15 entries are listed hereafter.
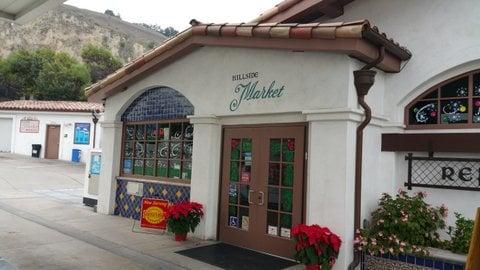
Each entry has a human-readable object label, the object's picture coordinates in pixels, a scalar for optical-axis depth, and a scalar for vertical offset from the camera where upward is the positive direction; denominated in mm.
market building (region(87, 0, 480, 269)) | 6094 +887
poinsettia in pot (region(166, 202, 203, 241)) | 7605 -1042
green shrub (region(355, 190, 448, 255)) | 5805 -812
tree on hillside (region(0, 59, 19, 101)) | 39250 +5768
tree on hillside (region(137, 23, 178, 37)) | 118969 +37790
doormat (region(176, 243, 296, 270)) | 6370 -1524
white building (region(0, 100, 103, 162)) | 25312 +1645
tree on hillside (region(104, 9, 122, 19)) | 111362 +38435
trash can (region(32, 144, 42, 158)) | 26375 +278
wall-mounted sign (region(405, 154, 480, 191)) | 6122 +1
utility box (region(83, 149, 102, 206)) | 11594 -553
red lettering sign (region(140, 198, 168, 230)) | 8359 -1093
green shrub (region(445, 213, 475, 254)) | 5746 -866
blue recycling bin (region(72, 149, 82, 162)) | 25562 +23
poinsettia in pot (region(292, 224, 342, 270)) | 5621 -1081
